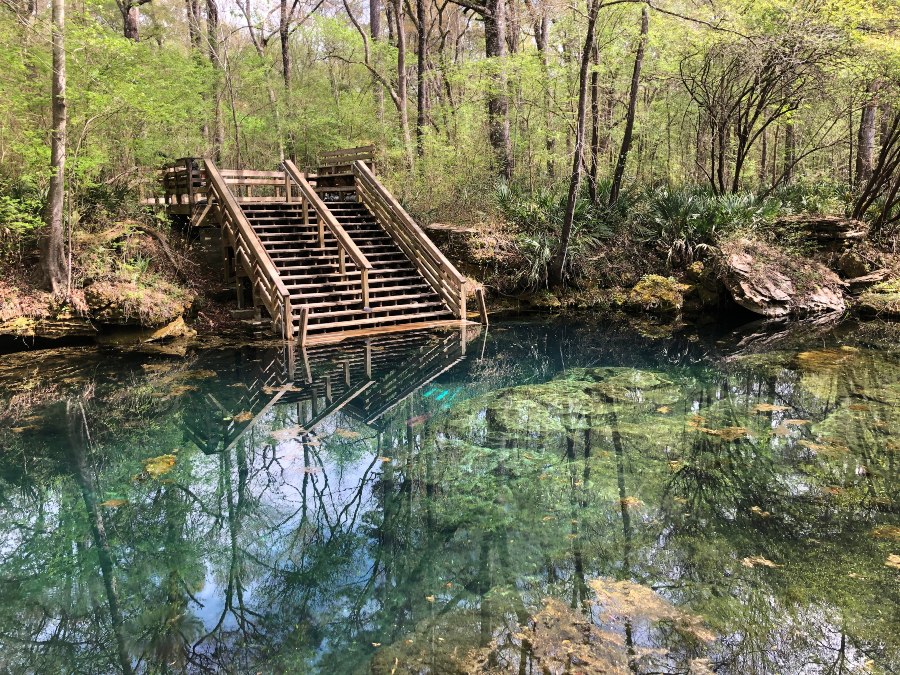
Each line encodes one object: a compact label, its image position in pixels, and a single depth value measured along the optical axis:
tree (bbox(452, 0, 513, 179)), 15.87
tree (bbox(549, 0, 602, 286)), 12.07
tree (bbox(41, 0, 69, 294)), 9.62
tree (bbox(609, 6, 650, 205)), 14.21
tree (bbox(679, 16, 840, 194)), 12.70
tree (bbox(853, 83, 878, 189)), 16.83
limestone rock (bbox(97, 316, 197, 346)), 10.78
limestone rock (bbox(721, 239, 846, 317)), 13.59
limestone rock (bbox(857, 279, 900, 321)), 13.45
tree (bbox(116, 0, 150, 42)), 16.52
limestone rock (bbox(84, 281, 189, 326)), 10.41
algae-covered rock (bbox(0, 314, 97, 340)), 9.85
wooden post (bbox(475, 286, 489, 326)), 12.27
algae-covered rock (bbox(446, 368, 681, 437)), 6.96
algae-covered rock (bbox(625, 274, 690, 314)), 13.94
